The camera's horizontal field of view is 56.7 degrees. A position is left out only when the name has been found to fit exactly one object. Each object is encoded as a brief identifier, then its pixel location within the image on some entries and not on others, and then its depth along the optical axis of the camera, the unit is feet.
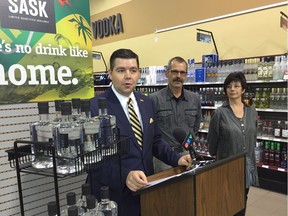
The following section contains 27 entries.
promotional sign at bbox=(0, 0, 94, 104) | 5.37
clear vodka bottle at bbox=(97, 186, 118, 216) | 3.63
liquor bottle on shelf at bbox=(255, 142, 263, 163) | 14.46
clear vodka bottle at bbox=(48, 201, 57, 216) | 3.16
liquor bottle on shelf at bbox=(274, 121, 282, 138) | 13.62
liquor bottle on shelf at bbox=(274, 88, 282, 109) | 13.64
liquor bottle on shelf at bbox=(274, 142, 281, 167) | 13.86
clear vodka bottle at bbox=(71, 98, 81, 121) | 3.68
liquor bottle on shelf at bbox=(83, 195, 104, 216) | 3.26
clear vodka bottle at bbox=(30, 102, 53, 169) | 3.34
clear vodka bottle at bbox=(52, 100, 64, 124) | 3.67
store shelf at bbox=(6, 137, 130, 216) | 3.15
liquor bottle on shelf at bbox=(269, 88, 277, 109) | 13.85
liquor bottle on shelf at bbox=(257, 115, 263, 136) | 14.43
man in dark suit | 4.67
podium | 3.83
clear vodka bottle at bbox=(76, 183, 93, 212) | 3.57
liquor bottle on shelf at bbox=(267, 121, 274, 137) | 14.05
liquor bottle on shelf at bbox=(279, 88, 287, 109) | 13.43
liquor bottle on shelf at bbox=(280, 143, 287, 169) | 13.65
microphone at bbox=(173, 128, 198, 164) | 4.42
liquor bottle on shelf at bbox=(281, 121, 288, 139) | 13.34
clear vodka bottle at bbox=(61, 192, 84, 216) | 3.28
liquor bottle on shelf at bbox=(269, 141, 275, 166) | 14.05
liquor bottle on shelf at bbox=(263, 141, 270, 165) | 14.25
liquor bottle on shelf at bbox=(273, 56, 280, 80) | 13.42
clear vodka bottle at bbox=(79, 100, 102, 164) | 3.38
